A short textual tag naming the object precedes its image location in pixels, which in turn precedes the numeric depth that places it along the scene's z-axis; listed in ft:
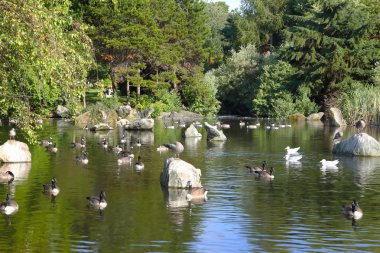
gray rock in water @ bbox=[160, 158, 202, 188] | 89.04
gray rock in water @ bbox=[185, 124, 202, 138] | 176.91
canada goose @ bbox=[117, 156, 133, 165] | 117.38
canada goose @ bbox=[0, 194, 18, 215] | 71.77
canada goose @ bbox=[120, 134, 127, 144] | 157.61
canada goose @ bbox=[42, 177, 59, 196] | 83.97
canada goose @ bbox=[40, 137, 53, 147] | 144.50
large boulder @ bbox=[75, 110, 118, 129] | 210.38
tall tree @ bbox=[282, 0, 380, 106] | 270.67
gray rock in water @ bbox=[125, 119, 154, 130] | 201.16
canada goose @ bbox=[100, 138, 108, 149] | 145.05
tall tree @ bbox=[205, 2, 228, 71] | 391.22
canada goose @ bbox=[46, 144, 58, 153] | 133.55
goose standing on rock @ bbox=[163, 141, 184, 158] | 133.49
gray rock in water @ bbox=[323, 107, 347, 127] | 233.76
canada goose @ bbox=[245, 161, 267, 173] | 104.42
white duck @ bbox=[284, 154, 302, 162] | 122.01
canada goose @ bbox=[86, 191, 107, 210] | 75.25
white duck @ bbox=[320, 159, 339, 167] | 113.67
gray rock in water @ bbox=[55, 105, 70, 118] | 253.03
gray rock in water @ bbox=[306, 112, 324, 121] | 272.31
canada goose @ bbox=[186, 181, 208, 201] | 81.41
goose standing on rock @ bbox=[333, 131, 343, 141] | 160.86
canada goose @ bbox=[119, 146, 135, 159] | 121.18
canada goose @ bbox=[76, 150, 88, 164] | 115.96
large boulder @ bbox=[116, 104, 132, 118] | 237.45
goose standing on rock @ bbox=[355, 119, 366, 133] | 167.43
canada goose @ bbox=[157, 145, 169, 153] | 138.00
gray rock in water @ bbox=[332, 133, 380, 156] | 129.39
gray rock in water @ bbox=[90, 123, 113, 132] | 199.37
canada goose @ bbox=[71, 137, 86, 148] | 142.00
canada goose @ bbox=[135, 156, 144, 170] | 108.78
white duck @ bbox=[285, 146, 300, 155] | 126.15
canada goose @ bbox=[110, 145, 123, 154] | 133.80
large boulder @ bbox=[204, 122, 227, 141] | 166.47
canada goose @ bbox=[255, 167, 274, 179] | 100.67
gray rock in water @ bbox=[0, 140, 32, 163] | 112.40
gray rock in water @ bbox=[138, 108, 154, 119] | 236.90
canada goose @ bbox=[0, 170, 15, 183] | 93.09
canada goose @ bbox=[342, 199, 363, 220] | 71.31
